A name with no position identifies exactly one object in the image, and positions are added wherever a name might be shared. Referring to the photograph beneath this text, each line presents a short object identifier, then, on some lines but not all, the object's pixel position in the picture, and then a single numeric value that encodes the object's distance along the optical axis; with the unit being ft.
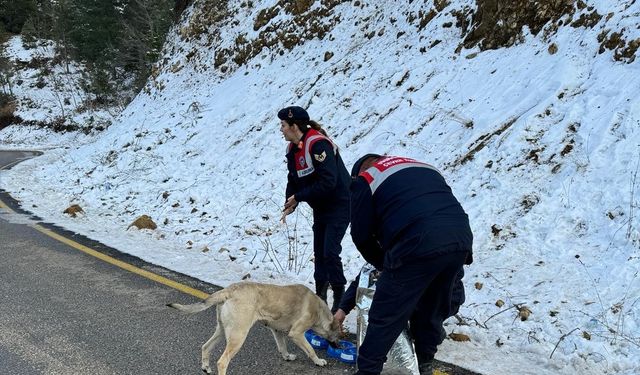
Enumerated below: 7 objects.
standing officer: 15.65
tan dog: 12.39
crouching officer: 9.52
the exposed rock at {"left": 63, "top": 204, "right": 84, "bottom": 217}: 33.91
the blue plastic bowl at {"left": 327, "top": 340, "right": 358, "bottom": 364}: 13.66
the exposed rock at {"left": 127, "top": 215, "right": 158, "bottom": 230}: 29.84
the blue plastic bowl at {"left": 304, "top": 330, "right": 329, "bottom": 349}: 14.69
